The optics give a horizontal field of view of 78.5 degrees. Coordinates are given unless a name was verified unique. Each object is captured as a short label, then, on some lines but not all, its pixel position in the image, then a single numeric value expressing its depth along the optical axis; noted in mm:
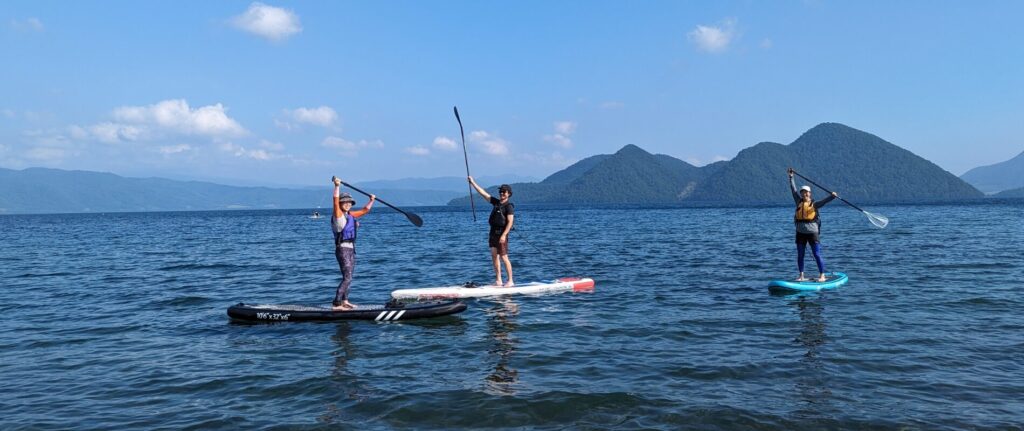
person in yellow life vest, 16062
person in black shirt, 15281
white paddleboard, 15711
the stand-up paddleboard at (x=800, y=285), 15477
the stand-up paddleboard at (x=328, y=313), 12734
